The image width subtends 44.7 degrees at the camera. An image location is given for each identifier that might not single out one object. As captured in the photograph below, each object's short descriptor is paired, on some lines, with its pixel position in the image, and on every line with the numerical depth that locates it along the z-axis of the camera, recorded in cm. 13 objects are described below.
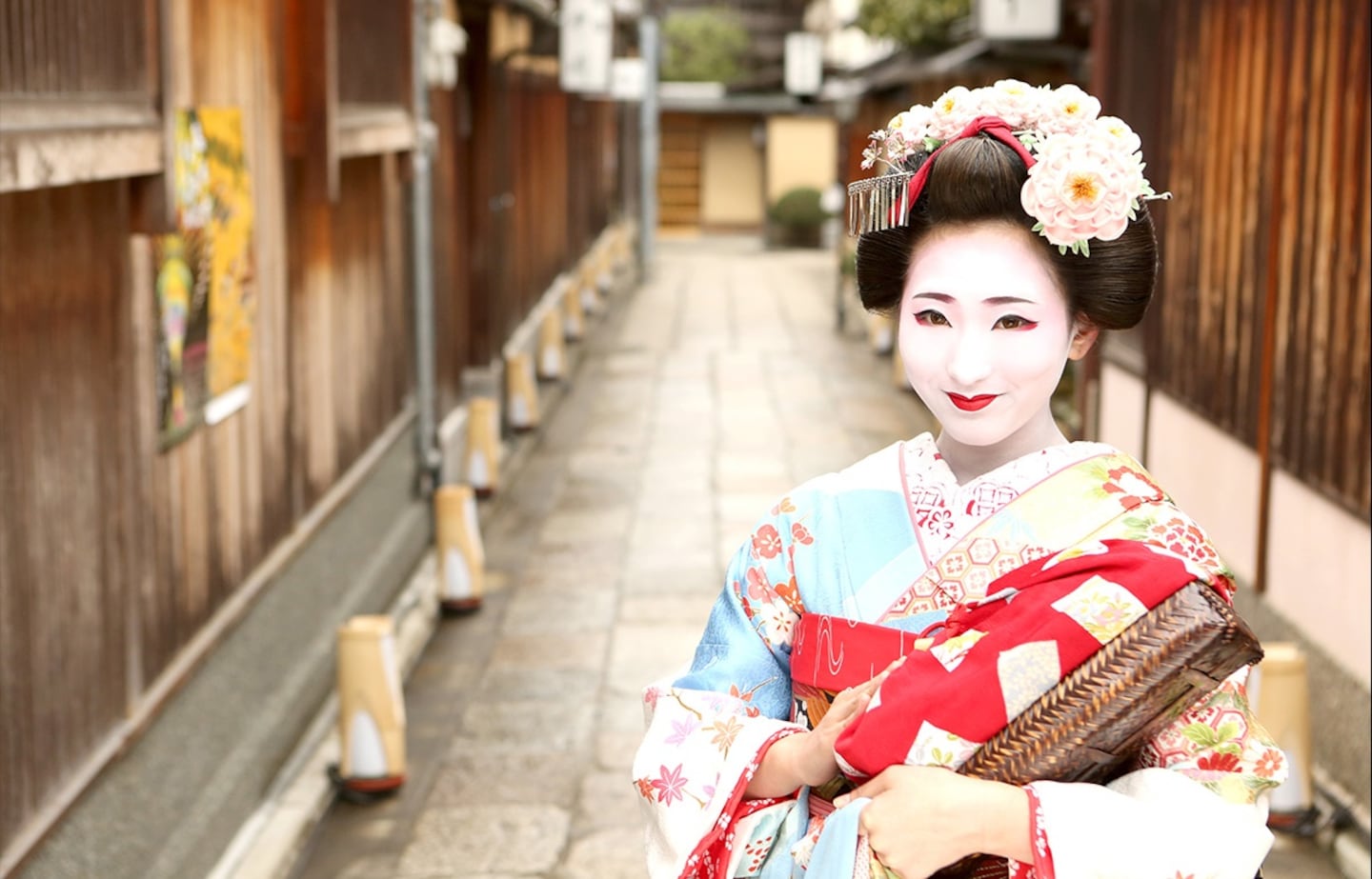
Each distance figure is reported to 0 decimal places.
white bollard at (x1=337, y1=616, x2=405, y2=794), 738
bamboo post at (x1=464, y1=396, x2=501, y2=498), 1312
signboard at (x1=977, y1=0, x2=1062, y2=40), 1252
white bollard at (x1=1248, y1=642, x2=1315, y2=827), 661
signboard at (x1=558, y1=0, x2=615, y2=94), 1911
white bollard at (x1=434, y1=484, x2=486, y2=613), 1031
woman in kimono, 251
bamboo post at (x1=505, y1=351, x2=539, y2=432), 1602
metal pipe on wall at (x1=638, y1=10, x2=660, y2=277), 3531
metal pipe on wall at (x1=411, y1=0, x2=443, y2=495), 1109
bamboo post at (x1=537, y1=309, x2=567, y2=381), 1894
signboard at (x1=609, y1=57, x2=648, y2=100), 2855
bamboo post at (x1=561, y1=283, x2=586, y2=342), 2252
